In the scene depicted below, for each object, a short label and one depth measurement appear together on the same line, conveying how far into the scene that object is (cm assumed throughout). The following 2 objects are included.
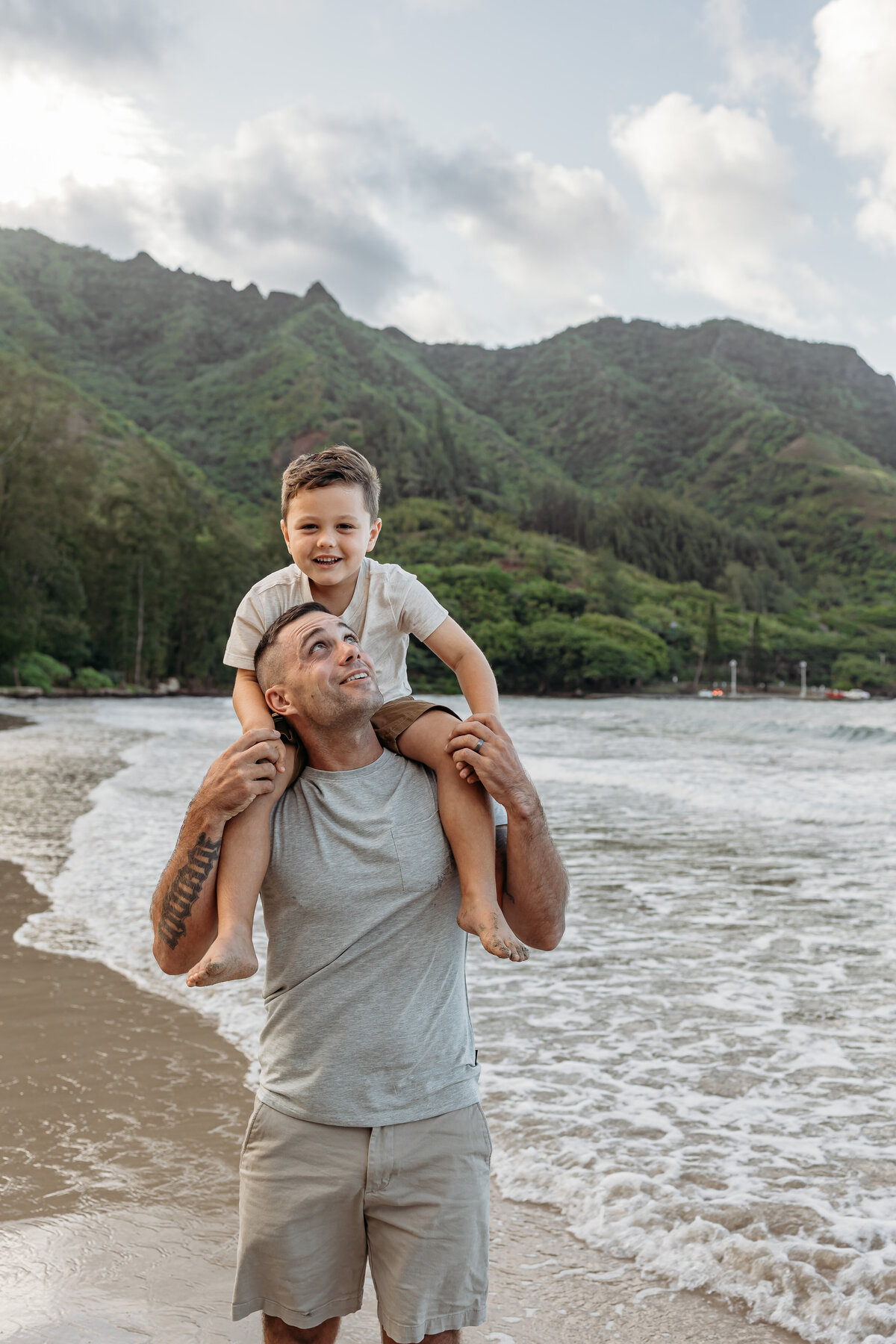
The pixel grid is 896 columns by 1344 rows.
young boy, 214
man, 148
